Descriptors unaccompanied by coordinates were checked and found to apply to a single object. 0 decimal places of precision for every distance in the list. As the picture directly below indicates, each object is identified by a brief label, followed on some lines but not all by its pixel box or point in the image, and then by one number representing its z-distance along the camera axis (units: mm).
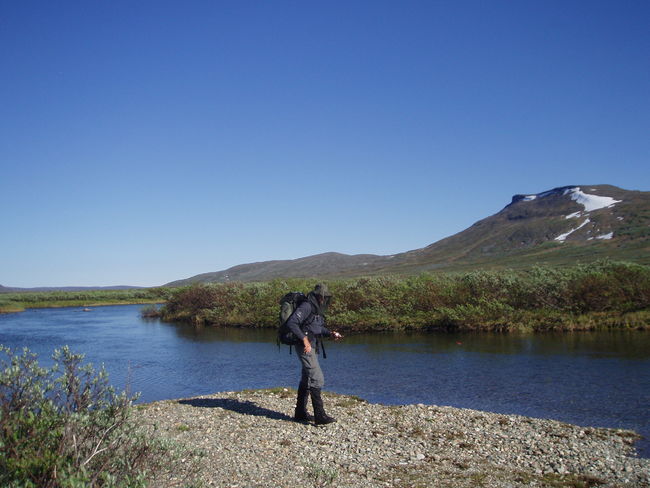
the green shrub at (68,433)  4773
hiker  11518
